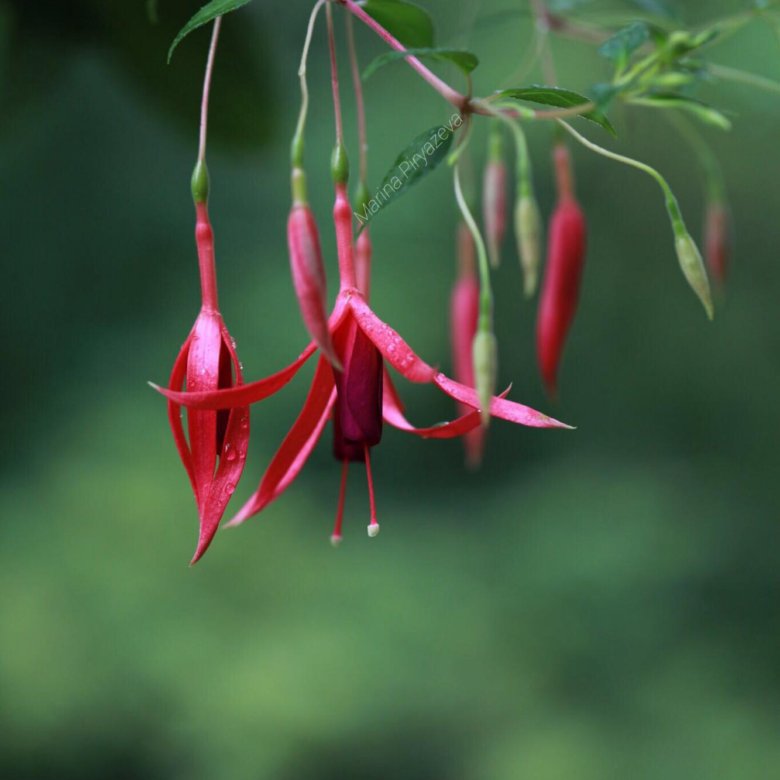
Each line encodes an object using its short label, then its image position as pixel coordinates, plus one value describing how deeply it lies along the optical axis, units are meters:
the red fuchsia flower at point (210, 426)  0.45
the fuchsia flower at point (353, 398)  0.45
